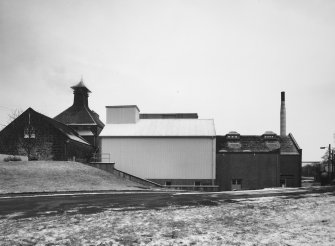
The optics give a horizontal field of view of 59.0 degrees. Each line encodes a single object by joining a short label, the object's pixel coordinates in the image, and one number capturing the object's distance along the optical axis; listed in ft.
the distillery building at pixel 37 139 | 116.67
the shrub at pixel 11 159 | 92.77
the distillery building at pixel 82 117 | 151.33
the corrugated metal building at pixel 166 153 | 110.83
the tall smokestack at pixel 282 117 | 141.14
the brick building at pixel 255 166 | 115.34
